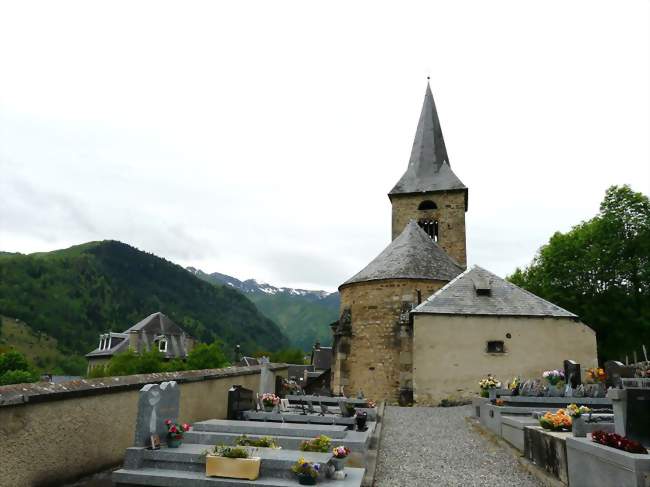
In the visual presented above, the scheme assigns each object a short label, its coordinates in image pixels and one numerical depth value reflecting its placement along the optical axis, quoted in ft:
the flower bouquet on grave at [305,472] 20.07
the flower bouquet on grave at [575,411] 25.21
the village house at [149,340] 179.93
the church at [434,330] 64.08
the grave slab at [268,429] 28.53
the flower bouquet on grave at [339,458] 22.27
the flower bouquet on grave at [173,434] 23.29
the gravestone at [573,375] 47.67
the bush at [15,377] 157.48
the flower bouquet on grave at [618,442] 18.11
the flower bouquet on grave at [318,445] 24.07
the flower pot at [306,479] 20.07
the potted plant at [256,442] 23.98
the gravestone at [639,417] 20.52
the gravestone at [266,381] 42.50
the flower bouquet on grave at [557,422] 27.12
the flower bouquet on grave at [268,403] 36.73
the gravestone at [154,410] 22.31
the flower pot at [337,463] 22.24
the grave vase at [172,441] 23.27
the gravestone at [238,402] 34.22
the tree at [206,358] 121.39
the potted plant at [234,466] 20.42
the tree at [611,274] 93.04
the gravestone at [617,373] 47.83
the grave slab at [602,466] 16.48
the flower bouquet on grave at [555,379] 47.29
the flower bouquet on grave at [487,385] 48.08
